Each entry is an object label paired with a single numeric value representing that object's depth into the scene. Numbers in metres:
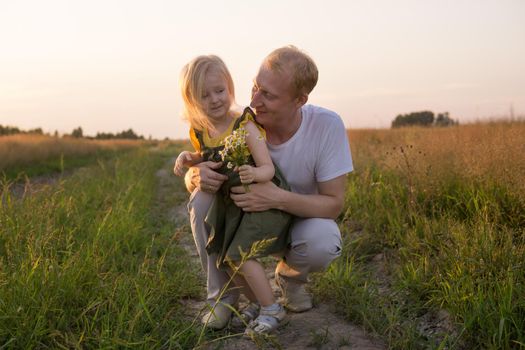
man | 2.66
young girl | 2.65
